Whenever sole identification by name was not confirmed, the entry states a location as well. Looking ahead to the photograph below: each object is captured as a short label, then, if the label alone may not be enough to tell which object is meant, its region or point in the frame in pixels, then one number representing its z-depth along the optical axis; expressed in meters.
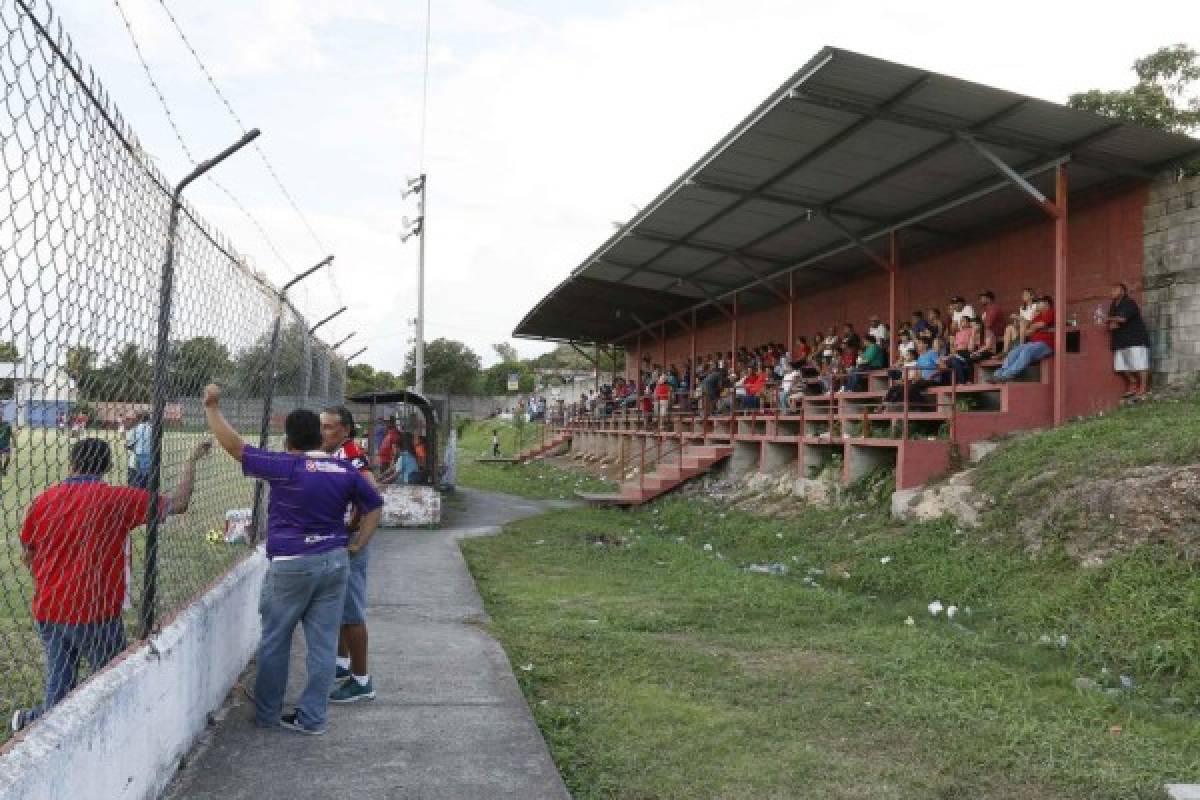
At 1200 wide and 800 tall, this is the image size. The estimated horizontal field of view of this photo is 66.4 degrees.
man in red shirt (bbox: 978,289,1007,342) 12.10
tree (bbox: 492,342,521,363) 90.68
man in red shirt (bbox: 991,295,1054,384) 10.59
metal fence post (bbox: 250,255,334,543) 5.89
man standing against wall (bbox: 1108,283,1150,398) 10.55
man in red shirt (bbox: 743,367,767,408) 16.47
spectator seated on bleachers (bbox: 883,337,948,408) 11.53
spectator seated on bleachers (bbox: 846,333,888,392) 13.98
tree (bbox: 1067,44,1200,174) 20.61
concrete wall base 2.61
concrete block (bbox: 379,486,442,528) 13.34
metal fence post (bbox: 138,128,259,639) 3.76
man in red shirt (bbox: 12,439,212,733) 3.42
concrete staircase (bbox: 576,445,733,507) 16.06
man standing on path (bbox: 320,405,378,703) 5.01
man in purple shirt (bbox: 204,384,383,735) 4.41
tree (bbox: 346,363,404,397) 61.26
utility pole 25.45
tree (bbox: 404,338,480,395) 65.75
